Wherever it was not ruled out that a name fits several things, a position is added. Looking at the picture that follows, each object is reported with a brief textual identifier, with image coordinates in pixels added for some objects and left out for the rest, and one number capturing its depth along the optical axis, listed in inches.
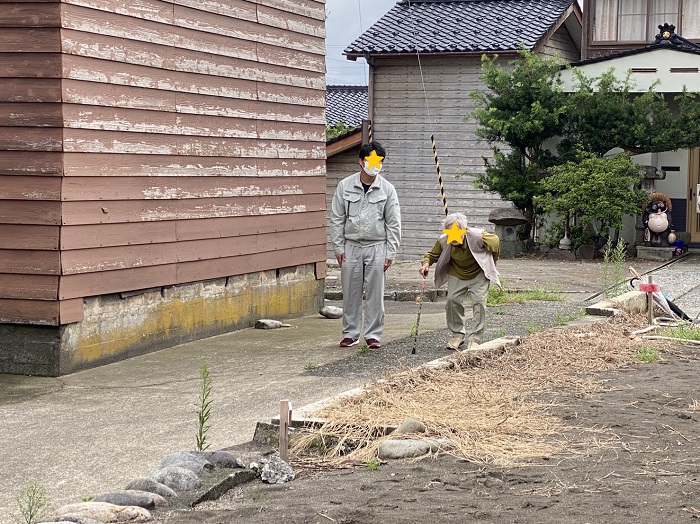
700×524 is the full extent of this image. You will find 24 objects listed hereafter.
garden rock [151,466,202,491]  208.7
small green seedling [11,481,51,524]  186.9
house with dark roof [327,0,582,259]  994.1
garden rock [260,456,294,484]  216.4
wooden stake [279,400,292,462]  231.7
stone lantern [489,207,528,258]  877.2
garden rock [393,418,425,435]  239.8
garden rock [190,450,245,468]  223.1
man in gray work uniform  404.2
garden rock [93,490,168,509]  197.2
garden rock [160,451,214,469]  221.0
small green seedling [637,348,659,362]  354.9
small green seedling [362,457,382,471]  222.8
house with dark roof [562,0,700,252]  860.6
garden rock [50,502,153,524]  187.9
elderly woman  389.1
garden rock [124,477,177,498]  204.7
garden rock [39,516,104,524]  182.9
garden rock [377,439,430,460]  228.7
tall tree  860.0
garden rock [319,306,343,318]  510.9
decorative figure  847.1
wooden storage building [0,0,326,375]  346.3
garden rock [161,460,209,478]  215.9
